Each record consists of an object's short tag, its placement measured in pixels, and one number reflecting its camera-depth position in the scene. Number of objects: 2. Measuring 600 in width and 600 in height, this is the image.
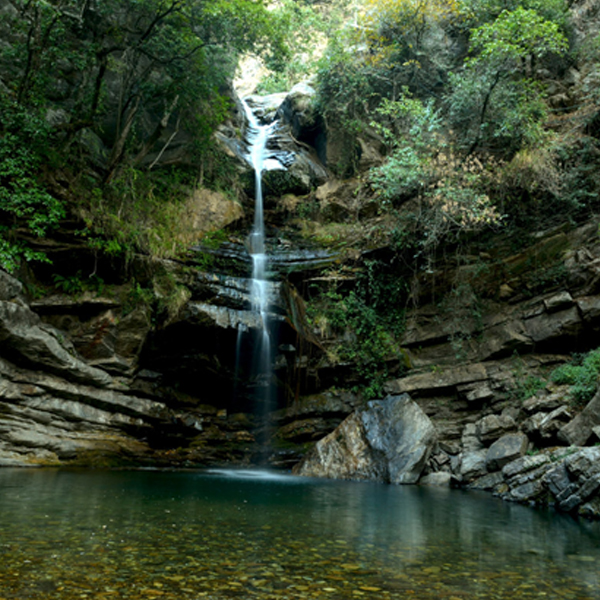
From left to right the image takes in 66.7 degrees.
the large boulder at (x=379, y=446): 10.47
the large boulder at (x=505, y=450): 9.27
